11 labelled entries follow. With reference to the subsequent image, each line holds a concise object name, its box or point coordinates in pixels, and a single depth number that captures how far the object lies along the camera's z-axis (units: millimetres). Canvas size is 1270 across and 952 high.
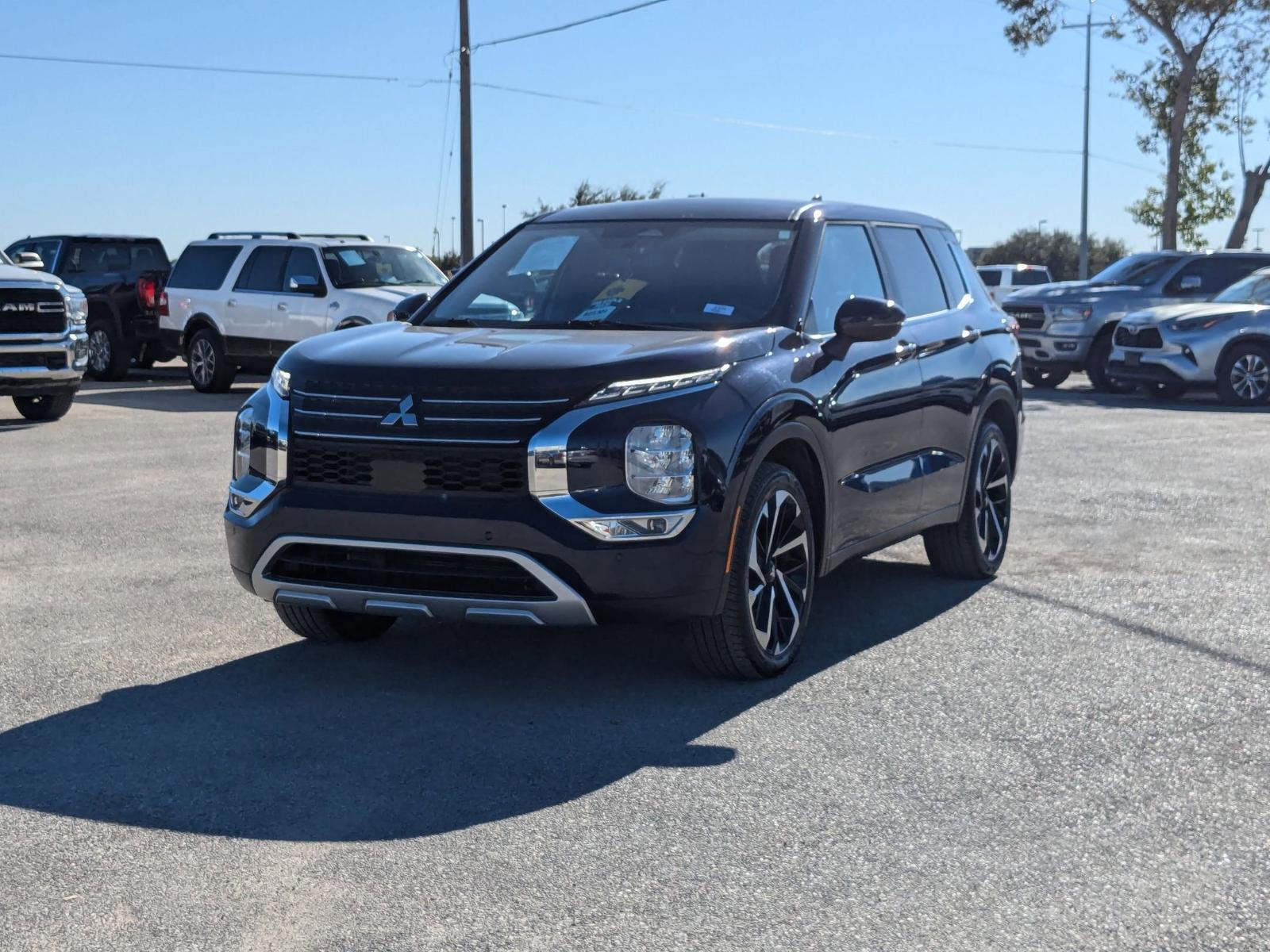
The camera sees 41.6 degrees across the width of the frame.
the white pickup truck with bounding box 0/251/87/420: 15477
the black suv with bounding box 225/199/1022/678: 5453
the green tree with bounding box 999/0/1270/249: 37031
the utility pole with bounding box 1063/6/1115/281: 53250
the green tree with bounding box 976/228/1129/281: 91938
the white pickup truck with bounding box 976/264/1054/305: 37094
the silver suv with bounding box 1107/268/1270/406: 19766
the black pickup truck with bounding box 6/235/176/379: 22969
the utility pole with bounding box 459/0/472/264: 29734
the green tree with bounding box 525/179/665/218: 46656
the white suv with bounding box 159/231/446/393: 19438
